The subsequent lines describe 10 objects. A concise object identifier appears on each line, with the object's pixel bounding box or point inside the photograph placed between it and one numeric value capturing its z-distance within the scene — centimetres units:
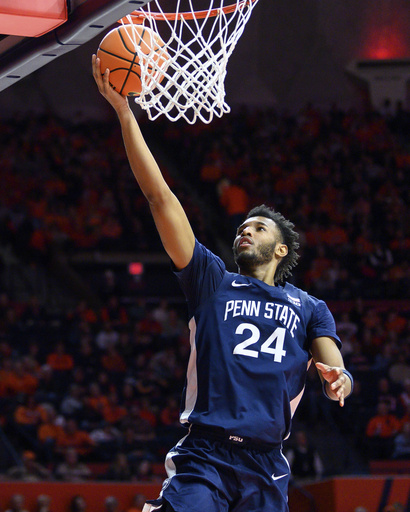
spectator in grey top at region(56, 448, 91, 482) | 1725
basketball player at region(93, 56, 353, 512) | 618
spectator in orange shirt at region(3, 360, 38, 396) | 2045
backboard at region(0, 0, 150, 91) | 587
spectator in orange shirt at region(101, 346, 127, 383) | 2199
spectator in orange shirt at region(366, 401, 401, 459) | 1936
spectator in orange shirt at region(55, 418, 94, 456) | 1856
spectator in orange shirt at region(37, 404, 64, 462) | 1817
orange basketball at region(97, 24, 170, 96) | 668
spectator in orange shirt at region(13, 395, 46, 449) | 1864
